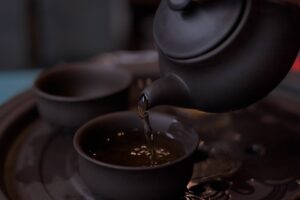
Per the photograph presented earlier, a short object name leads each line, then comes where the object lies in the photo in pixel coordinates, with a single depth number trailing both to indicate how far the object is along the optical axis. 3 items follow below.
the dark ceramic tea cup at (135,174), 0.30
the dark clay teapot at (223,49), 0.29
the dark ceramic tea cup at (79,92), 0.38
